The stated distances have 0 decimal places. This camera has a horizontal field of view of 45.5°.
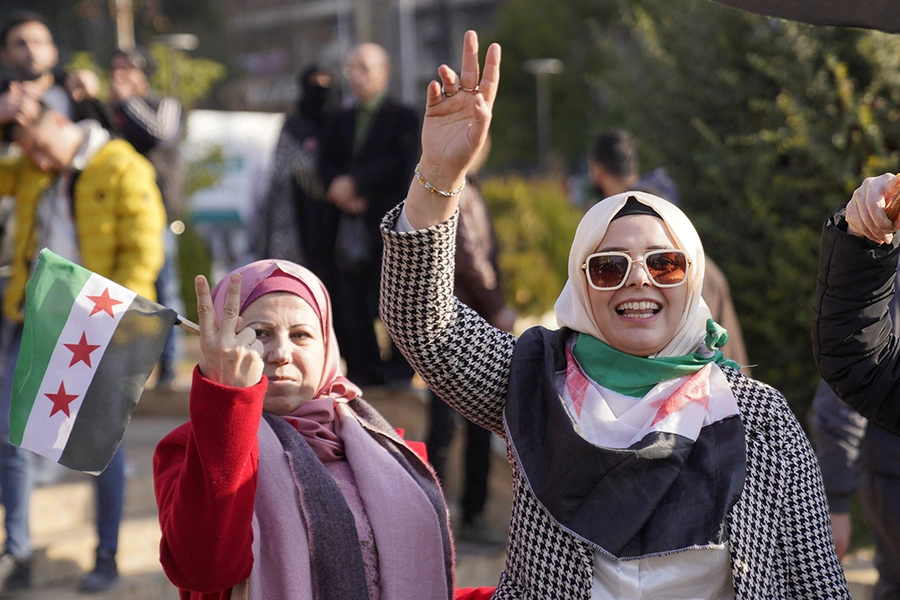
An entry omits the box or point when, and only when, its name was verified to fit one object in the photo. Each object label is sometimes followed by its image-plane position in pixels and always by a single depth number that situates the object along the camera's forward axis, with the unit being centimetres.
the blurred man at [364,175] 634
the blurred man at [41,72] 536
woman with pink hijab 224
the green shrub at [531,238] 1185
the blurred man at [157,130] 687
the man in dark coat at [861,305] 217
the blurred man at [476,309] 555
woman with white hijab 229
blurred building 3769
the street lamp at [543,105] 3180
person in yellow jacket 469
